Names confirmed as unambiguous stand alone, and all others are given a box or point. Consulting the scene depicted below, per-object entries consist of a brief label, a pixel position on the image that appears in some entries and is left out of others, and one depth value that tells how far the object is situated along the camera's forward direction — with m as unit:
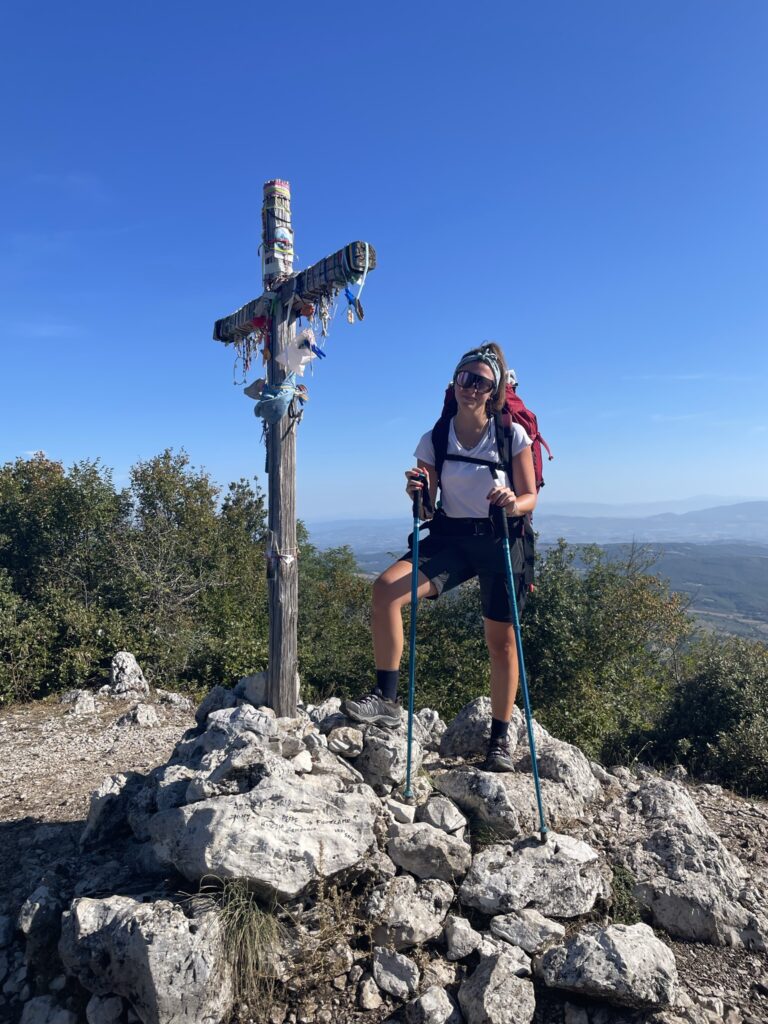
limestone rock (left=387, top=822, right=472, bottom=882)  3.70
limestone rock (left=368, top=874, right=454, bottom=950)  3.37
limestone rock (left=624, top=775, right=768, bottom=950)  3.64
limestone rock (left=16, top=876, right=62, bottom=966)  3.48
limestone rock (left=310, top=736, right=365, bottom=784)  4.16
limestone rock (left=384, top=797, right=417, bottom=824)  4.01
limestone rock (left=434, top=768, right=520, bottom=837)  4.06
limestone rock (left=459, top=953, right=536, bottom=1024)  2.97
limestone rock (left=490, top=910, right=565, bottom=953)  3.37
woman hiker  4.25
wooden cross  4.80
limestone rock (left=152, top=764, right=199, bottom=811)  3.96
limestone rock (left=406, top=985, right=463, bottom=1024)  3.00
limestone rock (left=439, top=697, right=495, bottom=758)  4.99
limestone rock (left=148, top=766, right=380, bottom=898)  3.28
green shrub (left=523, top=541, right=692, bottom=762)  14.56
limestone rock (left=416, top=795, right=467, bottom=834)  4.02
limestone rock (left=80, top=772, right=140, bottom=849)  4.37
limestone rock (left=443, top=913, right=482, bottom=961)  3.35
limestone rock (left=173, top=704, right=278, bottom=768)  4.25
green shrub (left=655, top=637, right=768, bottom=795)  6.36
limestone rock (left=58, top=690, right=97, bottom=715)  9.12
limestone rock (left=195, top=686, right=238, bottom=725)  5.29
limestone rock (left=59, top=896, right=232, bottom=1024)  2.93
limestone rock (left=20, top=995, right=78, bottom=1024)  3.15
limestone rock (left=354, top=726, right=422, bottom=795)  4.28
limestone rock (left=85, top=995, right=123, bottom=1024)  3.07
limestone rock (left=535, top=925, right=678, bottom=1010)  3.03
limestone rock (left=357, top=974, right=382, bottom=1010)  3.10
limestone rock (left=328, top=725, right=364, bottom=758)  4.39
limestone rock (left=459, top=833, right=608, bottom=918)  3.56
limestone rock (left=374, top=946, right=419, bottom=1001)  3.15
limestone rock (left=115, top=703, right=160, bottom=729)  8.39
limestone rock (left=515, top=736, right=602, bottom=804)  4.61
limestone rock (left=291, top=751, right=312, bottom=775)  4.04
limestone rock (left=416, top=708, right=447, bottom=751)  5.25
